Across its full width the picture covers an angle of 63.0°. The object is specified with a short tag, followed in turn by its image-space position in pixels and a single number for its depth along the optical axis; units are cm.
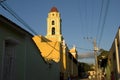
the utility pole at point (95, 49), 1619
